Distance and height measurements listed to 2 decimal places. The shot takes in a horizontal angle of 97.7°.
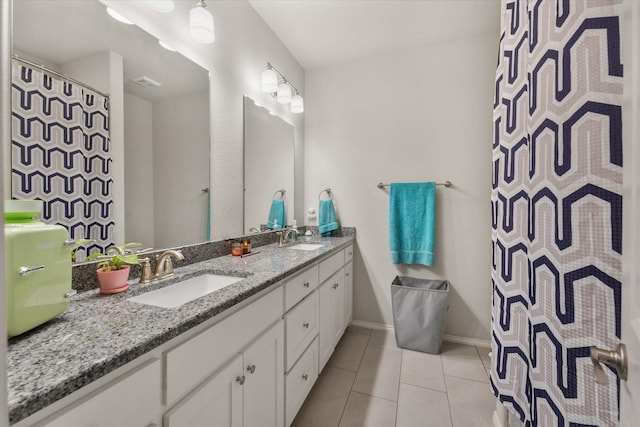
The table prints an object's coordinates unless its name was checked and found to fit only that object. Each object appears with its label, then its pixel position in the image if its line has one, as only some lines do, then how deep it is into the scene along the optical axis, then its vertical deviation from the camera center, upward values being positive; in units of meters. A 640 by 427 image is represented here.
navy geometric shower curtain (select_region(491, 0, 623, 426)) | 0.63 +0.02
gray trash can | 2.09 -0.79
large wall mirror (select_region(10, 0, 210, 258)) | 0.94 +0.49
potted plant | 0.95 -0.19
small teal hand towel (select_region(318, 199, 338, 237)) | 2.54 -0.04
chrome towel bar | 2.26 +0.24
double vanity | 0.53 -0.34
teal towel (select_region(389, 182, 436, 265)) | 2.28 -0.07
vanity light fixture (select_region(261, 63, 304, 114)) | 2.03 +0.98
